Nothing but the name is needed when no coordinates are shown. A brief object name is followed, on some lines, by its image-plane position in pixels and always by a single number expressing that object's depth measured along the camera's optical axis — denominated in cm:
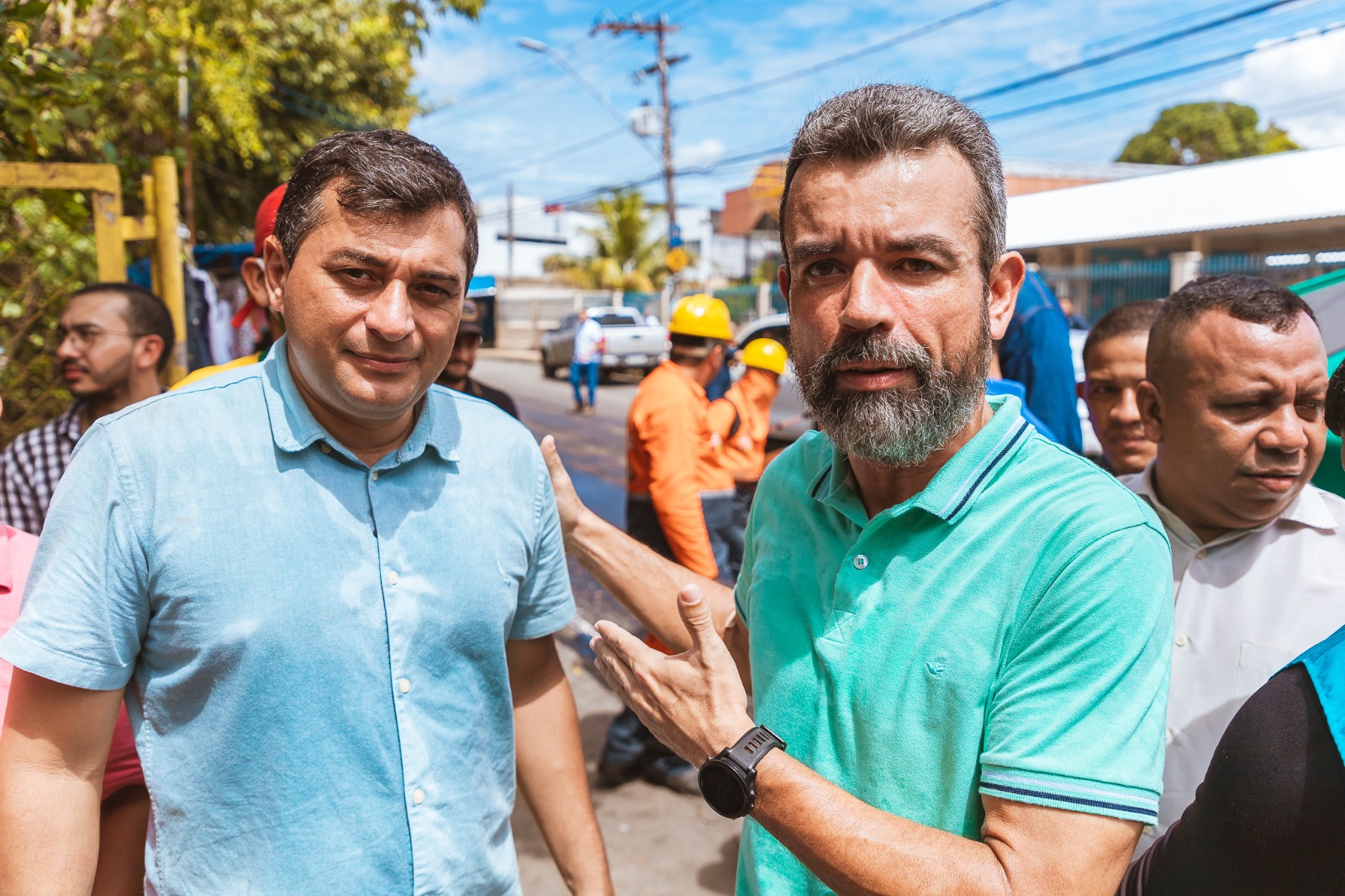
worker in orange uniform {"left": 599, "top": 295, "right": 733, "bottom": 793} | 414
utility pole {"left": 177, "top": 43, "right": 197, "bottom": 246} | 822
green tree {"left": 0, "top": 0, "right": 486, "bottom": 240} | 281
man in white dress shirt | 173
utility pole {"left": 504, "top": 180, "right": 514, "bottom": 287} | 5228
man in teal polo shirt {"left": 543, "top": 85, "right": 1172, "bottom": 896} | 117
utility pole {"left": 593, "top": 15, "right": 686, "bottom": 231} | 2694
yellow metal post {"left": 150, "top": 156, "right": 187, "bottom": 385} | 354
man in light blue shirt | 140
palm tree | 3897
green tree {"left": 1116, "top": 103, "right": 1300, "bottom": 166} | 4384
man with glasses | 306
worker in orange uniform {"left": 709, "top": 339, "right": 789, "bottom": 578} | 481
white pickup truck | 2192
